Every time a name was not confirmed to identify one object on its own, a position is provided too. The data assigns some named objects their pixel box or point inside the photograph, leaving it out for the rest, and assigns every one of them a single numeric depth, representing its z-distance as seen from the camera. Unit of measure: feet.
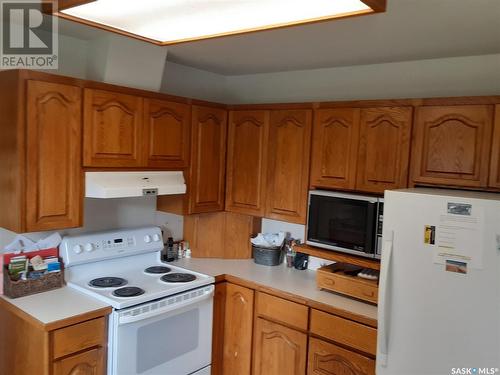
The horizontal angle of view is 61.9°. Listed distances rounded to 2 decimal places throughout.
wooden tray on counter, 8.02
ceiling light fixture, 4.02
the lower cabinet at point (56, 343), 6.65
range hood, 7.84
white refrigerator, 5.69
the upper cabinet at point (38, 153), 7.00
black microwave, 7.99
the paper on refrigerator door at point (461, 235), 5.73
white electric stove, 7.52
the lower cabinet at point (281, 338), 7.76
